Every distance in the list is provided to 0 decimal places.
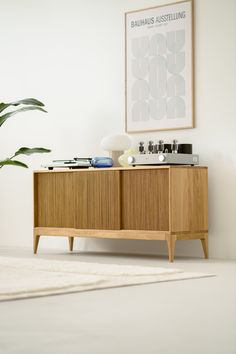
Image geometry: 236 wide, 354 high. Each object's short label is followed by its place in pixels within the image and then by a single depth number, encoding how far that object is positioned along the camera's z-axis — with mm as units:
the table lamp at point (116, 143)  6109
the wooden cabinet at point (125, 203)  5539
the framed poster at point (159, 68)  6008
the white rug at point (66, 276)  3701
